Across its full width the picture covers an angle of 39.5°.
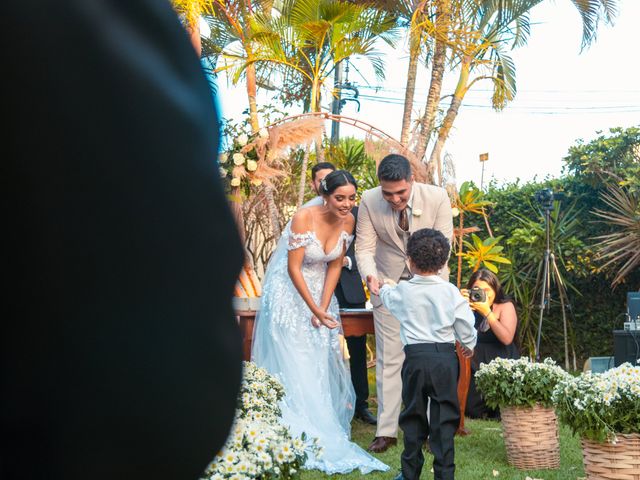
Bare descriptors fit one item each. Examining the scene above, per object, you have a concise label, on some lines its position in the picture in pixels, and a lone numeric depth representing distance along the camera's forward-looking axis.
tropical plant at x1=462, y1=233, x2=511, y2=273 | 11.05
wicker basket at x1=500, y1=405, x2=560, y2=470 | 5.87
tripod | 11.90
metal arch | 8.78
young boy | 5.02
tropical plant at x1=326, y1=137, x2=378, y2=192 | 11.93
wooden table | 6.94
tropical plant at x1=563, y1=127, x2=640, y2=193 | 12.40
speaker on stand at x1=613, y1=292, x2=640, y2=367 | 9.06
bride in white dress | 6.25
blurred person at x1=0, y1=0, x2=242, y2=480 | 0.64
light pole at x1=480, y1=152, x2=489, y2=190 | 11.28
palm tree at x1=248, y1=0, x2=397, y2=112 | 11.42
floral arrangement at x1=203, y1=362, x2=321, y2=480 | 3.20
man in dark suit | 7.75
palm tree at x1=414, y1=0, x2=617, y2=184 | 11.83
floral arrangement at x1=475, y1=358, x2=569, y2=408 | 5.84
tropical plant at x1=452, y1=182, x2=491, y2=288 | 10.59
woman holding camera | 7.38
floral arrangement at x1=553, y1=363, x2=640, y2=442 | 4.61
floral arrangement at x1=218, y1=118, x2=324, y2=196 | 7.77
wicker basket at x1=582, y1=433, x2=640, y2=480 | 4.59
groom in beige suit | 6.39
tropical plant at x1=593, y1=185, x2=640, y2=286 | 11.67
